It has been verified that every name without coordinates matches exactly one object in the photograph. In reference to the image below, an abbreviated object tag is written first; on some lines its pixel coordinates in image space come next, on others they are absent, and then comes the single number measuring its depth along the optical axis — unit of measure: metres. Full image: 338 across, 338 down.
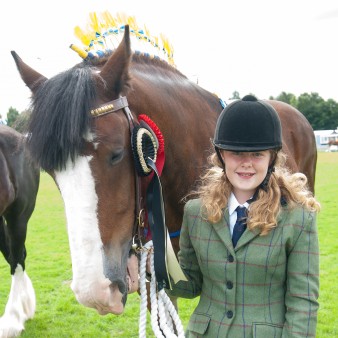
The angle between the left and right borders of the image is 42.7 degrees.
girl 1.83
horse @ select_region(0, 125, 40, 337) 4.80
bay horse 1.84
